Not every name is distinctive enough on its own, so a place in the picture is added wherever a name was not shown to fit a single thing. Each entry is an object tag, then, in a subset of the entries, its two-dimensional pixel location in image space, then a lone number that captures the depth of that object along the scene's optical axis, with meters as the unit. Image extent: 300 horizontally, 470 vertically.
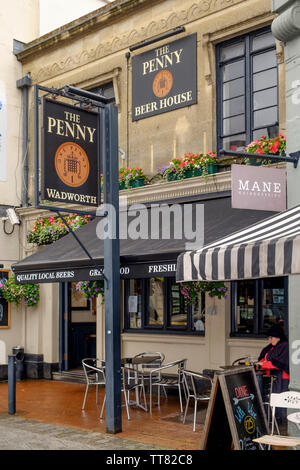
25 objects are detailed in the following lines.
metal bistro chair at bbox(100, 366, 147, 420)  9.50
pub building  10.03
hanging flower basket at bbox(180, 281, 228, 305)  9.40
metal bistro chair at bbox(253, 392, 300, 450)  5.59
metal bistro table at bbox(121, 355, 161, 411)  9.97
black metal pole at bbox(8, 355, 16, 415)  9.93
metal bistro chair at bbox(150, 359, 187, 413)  9.83
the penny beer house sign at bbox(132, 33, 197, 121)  11.40
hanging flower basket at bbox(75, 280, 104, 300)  11.02
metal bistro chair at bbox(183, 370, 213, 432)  8.53
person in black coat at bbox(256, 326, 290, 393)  8.63
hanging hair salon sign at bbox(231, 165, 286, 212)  7.28
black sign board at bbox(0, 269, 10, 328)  14.42
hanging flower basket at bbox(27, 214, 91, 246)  12.95
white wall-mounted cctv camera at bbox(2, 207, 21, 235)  14.58
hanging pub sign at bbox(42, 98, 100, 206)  8.73
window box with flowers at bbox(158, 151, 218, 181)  10.72
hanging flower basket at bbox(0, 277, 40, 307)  14.09
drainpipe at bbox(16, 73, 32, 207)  14.81
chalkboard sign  6.44
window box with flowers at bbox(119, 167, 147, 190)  11.95
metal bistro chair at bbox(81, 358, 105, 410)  12.68
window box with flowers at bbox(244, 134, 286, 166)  9.52
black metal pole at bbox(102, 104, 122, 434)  8.54
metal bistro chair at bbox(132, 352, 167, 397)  10.40
